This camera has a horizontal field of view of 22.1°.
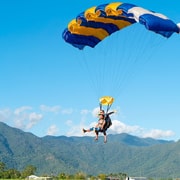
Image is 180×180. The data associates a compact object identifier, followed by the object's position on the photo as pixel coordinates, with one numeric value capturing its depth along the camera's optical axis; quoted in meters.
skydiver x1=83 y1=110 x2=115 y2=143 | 25.14
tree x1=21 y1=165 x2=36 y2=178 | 140.51
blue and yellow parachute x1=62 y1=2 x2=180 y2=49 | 22.02
